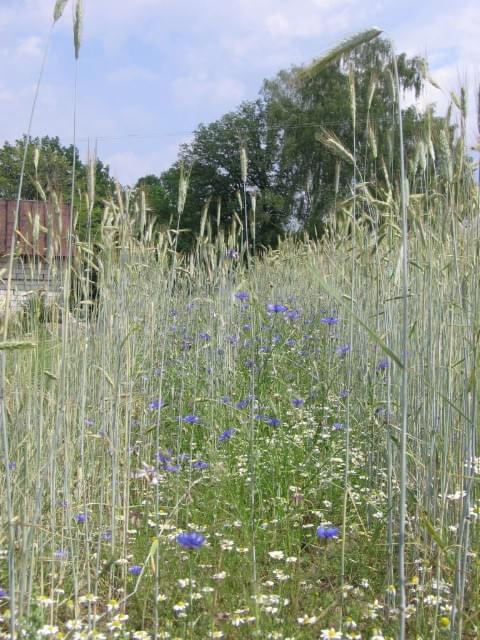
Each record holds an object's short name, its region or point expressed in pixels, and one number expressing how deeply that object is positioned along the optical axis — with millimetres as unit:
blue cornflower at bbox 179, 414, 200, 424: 2498
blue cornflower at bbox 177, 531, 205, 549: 1342
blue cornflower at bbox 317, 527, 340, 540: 1633
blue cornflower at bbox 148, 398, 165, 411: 2750
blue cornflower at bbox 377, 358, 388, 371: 2653
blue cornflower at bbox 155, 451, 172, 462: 2131
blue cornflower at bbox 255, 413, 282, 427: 2448
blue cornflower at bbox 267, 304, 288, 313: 3519
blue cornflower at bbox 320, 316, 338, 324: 3443
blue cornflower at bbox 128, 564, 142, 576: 1666
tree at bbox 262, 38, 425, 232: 21469
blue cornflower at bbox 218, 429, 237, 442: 2464
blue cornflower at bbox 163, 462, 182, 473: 2081
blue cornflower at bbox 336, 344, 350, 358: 3153
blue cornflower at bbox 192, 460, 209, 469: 2299
